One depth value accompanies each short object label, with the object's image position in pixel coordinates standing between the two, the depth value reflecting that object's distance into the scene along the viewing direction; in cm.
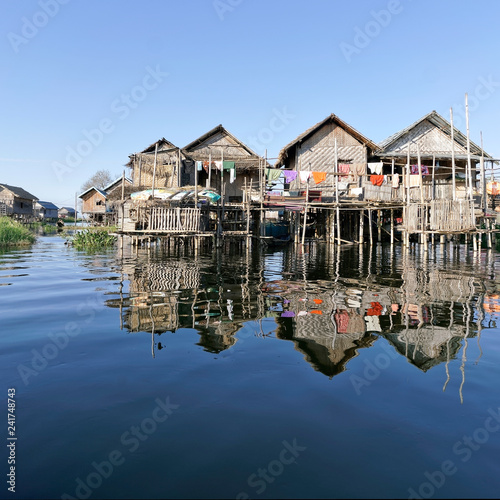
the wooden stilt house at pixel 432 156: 2188
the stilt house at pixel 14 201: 4562
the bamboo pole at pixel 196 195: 1697
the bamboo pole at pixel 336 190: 1994
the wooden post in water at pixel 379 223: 2436
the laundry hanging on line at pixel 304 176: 2030
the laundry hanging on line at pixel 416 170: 2188
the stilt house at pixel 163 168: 2233
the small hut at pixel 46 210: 6120
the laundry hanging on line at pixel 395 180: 2094
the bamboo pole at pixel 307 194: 1984
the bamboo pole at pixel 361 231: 2175
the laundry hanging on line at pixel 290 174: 2084
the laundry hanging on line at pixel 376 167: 2150
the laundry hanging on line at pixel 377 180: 2097
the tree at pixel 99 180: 7038
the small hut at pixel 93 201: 4681
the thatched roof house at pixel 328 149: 2284
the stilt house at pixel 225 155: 2526
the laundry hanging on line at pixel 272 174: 2099
